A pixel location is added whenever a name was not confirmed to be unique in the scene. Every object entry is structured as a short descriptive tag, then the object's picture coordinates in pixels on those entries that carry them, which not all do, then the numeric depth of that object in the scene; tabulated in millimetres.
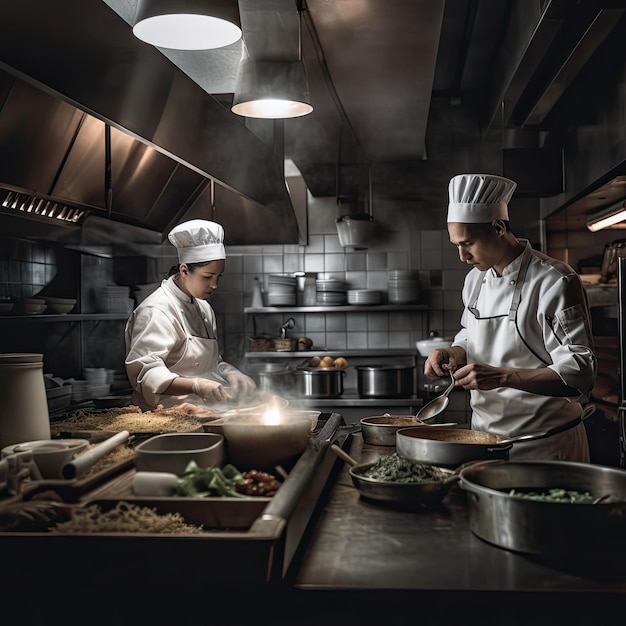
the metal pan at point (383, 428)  2169
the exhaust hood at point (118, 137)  1652
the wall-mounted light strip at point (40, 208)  3092
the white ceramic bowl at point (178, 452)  1430
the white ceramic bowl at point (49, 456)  1438
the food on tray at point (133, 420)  2057
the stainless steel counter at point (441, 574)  1064
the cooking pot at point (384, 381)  4789
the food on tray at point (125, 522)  1179
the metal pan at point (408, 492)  1456
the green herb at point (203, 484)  1333
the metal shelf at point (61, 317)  3238
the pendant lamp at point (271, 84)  2365
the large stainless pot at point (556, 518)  1146
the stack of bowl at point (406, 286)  5449
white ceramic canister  1571
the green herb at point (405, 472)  1519
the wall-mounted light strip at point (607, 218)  4121
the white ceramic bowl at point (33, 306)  3312
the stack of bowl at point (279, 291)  5469
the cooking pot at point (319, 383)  4738
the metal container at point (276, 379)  4656
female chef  2852
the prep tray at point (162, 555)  1087
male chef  2166
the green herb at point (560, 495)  1311
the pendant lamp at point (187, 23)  1740
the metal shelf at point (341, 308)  5434
